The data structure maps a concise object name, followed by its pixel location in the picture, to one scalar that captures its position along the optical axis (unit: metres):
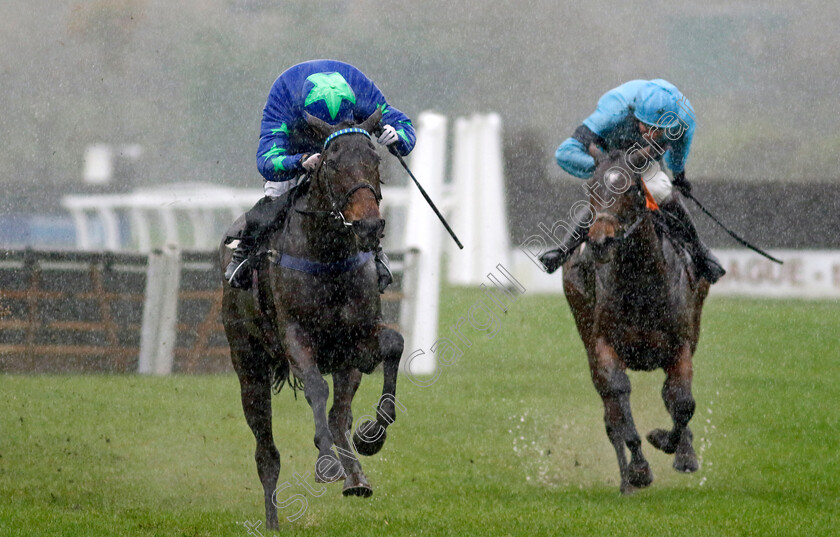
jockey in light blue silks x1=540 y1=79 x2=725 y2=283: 13.05
